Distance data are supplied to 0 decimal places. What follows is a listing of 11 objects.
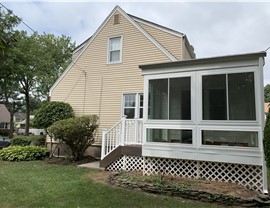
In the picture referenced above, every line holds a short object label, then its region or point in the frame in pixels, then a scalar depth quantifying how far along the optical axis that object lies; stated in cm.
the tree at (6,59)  1758
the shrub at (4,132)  3340
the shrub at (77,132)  893
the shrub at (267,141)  486
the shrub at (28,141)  1457
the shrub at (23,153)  1019
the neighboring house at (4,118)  4322
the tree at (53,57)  2539
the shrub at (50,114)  1089
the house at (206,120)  584
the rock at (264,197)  503
